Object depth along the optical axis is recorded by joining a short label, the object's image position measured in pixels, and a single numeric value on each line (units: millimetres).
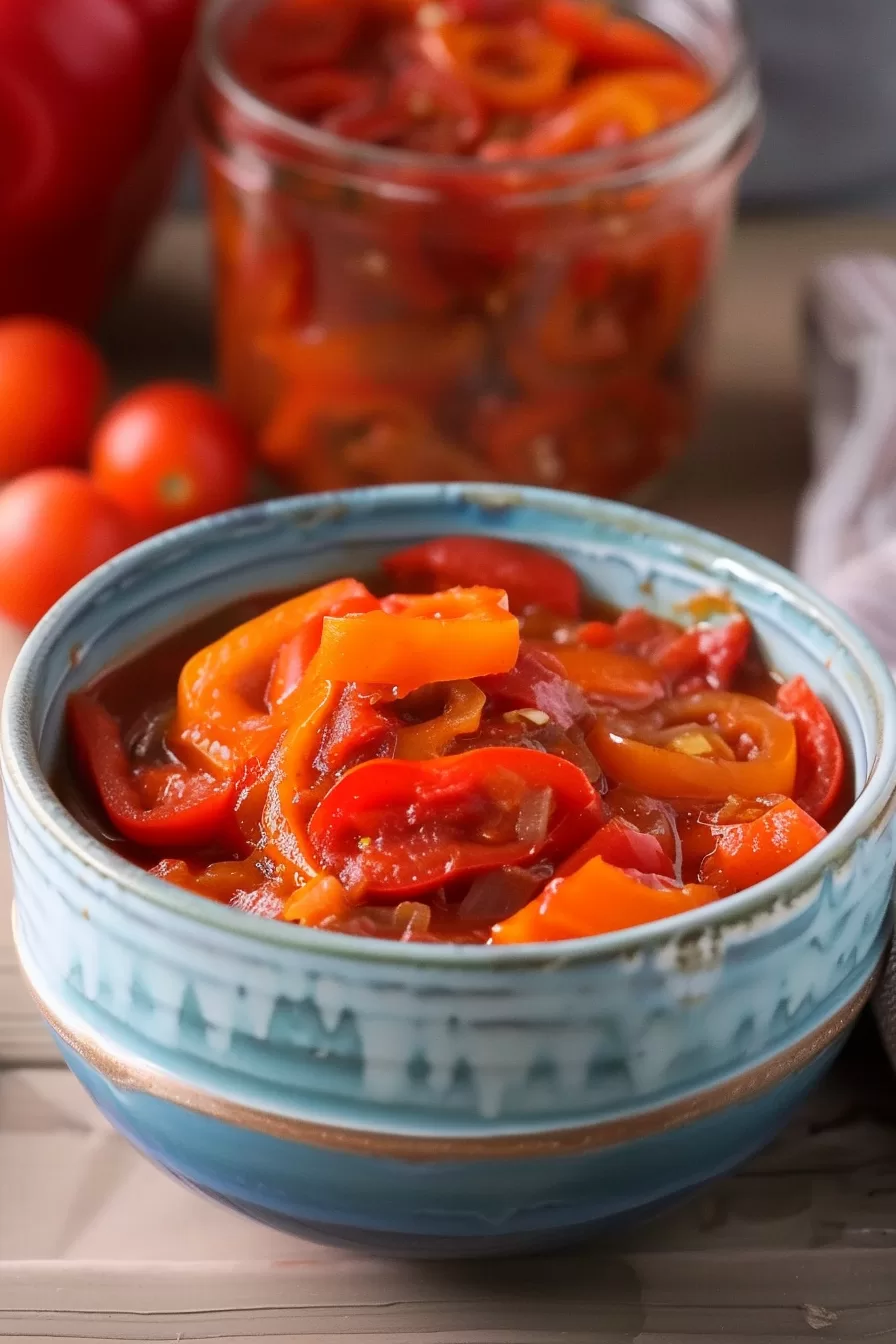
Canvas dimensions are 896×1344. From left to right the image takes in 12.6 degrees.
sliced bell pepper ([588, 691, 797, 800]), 617
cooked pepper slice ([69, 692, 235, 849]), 613
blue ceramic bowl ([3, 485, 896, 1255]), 540
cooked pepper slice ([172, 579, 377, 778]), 622
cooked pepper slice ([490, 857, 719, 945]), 571
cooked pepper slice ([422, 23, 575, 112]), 743
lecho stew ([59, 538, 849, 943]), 598
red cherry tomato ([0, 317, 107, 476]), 765
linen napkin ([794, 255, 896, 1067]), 687
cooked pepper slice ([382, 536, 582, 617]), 647
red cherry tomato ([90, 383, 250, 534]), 750
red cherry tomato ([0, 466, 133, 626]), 724
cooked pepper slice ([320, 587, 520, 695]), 611
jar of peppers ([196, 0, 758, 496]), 723
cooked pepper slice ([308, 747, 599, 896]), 603
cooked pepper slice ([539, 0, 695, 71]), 761
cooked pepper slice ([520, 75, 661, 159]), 735
